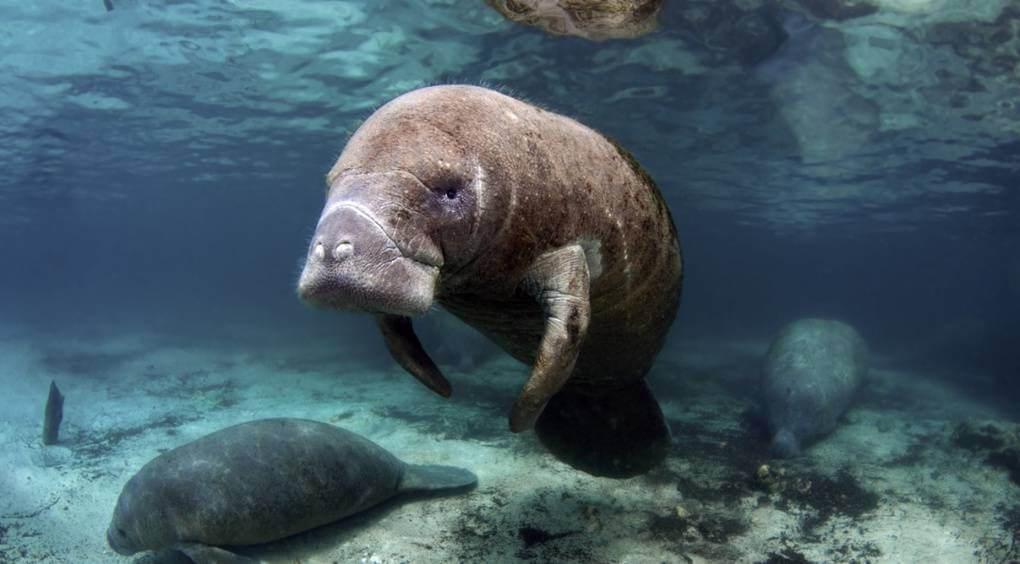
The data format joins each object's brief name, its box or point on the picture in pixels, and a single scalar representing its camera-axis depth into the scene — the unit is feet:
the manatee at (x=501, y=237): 6.43
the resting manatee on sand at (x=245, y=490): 15.84
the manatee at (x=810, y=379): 29.37
